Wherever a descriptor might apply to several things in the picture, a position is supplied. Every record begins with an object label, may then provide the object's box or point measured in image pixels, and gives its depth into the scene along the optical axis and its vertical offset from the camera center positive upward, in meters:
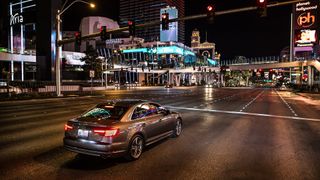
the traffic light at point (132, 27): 21.30 +4.07
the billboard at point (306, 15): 66.31 +15.98
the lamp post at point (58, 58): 29.78 +2.55
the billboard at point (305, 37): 65.20 +10.48
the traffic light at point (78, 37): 26.35 +4.14
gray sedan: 6.56 -1.15
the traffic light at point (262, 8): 16.05 +4.21
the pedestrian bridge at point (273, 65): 61.00 +4.67
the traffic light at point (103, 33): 24.29 +4.17
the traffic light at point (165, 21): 19.75 +4.21
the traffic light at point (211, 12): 17.64 +4.32
